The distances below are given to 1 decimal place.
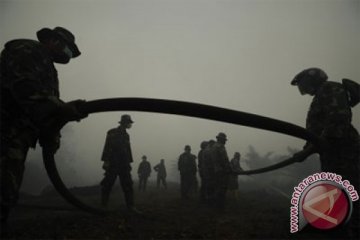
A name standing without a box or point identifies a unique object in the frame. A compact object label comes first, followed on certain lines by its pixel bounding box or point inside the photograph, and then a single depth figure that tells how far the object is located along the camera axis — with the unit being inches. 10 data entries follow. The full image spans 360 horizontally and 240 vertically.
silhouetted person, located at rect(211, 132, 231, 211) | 332.2
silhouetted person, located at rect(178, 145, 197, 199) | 461.1
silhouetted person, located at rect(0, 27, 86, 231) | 107.7
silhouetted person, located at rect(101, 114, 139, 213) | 279.7
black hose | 109.3
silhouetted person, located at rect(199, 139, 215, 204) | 347.6
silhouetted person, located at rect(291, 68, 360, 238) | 163.3
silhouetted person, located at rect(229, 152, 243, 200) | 448.5
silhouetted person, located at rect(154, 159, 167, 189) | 771.4
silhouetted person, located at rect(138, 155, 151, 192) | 719.1
